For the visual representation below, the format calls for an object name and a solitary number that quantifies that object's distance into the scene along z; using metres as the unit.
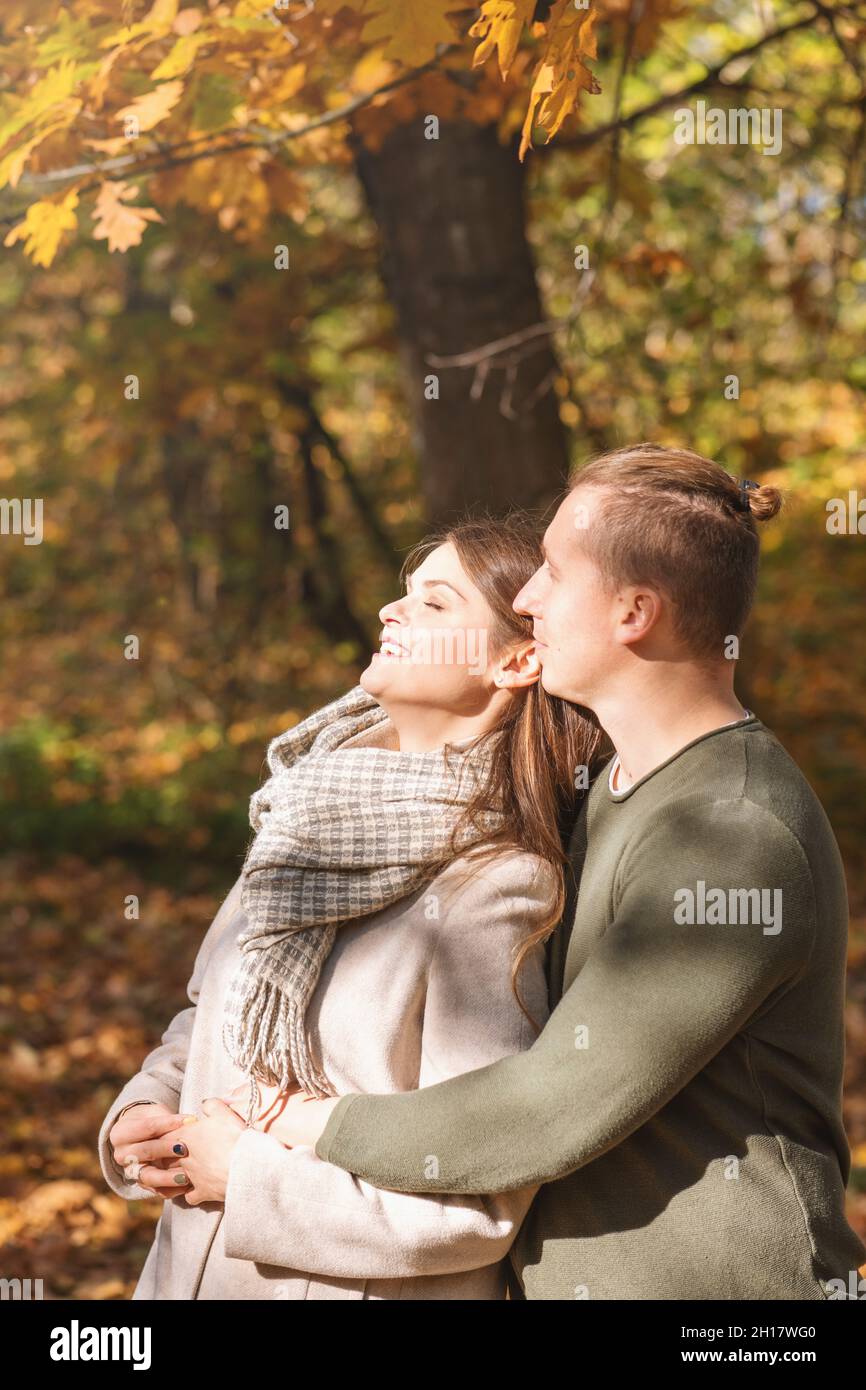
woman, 1.69
